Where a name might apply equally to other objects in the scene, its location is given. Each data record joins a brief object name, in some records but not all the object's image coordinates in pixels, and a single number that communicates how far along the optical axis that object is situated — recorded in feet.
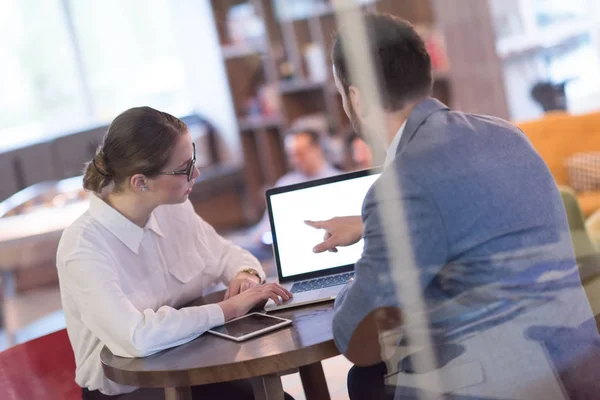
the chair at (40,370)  11.55
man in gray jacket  9.21
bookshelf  23.82
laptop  10.97
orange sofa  17.68
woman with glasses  10.31
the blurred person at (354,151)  19.76
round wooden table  9.69
